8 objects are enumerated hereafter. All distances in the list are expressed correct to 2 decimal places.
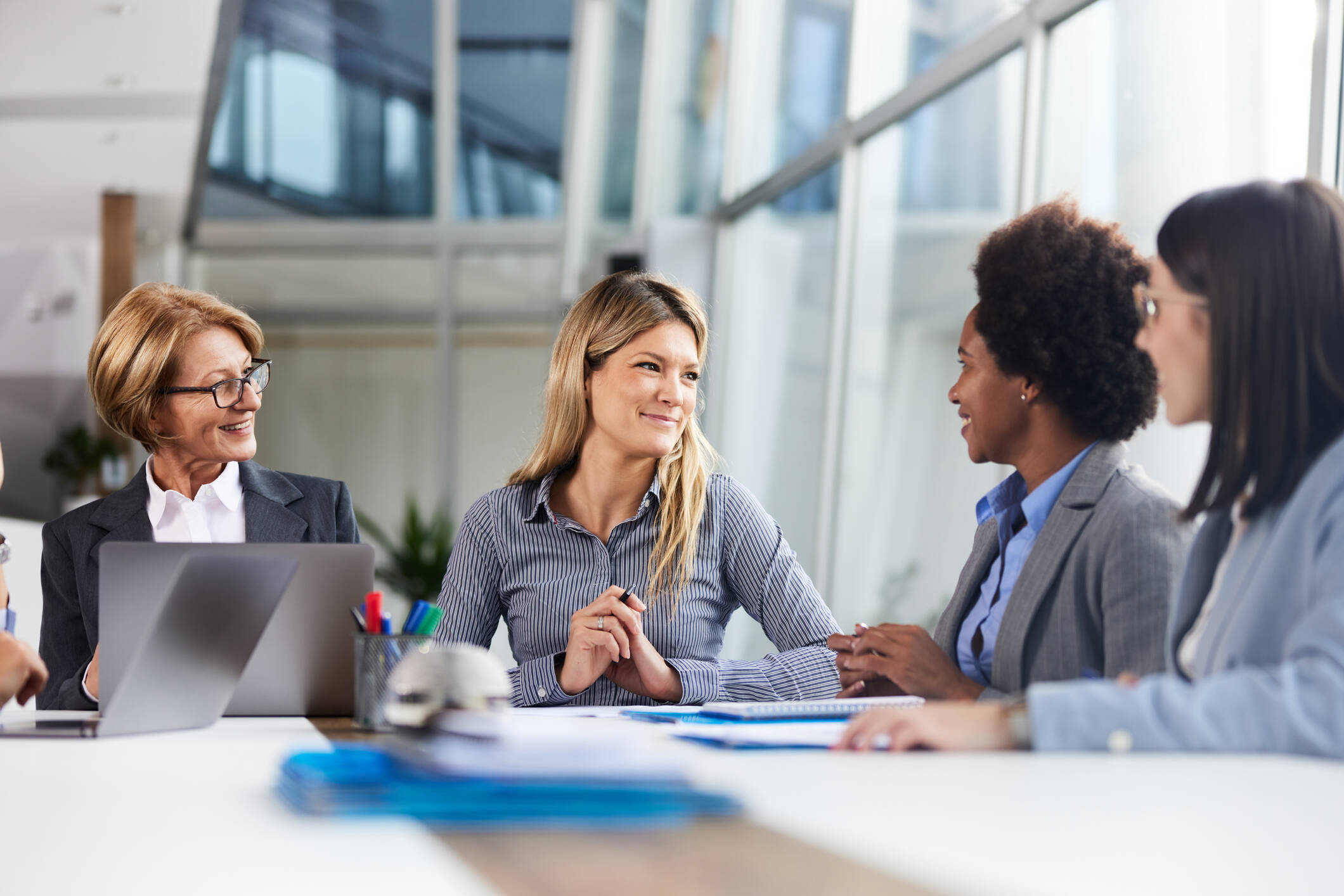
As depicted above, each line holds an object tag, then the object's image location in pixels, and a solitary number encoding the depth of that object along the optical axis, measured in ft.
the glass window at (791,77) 16.72
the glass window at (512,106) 30.09
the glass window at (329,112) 28.86
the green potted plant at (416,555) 27.30
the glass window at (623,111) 27.09
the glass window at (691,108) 22.33
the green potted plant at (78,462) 23.70
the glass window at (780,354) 17.29
